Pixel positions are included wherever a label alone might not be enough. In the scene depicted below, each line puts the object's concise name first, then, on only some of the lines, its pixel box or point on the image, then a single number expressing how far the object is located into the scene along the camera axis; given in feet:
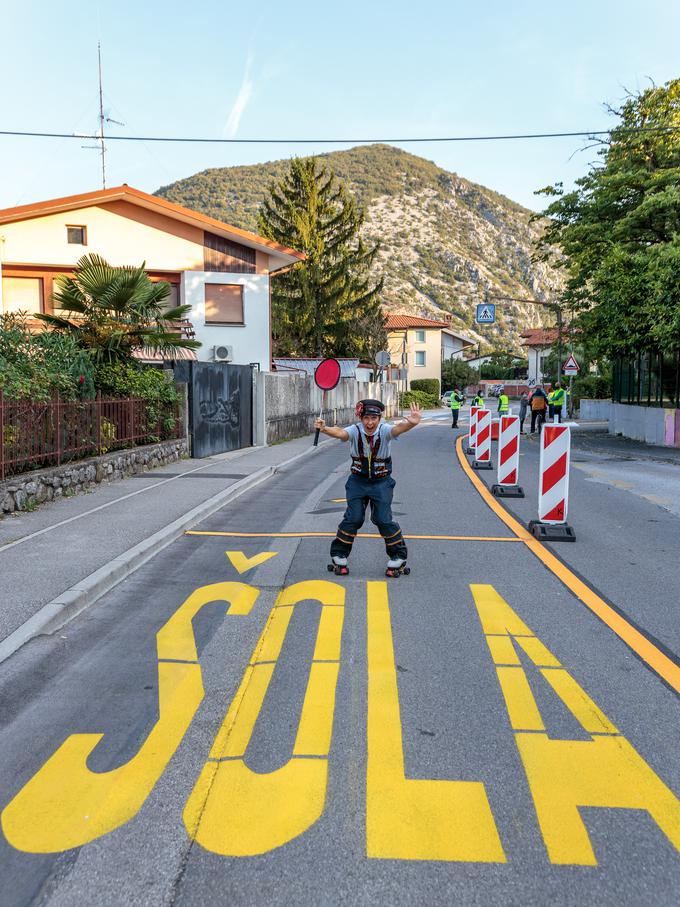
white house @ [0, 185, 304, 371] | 89.66
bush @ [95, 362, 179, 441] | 48.37
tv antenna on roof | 92.91
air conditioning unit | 91.81
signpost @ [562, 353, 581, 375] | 115.24
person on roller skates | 22.75
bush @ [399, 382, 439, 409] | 211.61
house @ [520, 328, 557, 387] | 342.42
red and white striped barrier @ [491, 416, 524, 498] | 40.34
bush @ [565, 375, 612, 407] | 194.29
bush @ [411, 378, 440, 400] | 251.19
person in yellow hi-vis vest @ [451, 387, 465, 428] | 111.34
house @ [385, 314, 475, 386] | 287.48
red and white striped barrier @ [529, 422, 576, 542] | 29.19
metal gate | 59.00
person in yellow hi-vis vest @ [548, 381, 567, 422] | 82.94
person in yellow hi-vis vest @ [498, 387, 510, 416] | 96.42
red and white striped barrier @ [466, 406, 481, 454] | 60.54
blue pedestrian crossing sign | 141.59
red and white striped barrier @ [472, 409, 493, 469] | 56.56
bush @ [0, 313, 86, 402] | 34.65
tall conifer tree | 172.35
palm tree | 48.26
